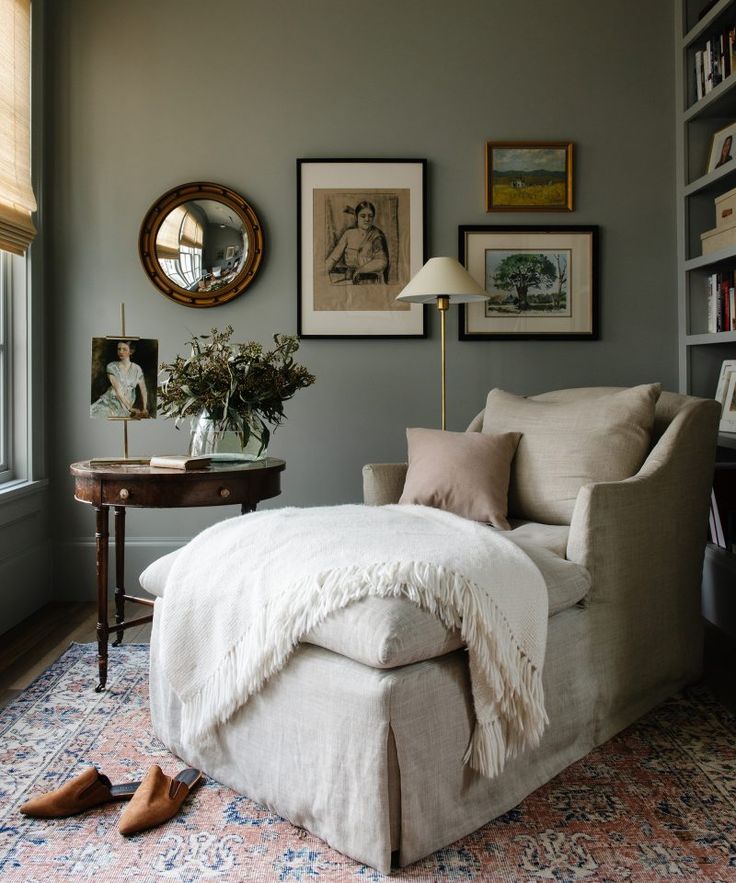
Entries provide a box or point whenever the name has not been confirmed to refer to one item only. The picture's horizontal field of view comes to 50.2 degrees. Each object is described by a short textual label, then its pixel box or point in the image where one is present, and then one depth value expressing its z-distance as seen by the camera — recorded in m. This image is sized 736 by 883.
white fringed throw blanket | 1.60
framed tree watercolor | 3.47
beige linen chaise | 1.50
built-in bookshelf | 3.34
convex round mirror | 3.44
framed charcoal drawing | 3.44
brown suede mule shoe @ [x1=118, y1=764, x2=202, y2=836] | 1.66
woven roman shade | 3.02
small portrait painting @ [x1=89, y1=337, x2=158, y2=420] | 2.70
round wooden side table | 2.41
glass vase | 2.63
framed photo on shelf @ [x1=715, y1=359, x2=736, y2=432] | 3.15
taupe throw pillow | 2.51
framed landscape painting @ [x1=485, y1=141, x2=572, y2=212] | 3.45
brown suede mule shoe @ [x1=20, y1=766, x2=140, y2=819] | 1.71
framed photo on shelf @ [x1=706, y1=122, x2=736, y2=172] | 3.20
